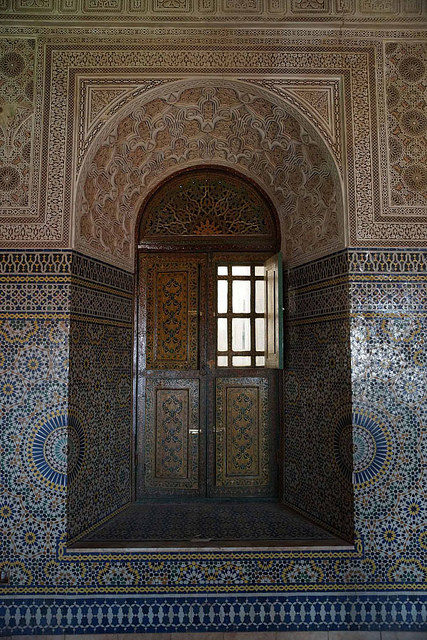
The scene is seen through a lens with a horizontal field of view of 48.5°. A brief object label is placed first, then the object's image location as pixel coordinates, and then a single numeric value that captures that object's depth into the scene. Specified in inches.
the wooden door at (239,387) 161.8
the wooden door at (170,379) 161.3
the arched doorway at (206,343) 161.6
